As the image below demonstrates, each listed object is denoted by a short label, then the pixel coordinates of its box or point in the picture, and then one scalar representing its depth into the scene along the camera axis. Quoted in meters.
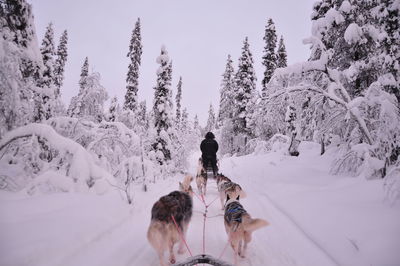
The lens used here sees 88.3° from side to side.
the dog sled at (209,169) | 9.69
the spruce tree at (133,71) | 18.36
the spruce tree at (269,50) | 22.27
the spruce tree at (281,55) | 23.57
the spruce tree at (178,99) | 36.19
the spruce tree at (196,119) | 64.57
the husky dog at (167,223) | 3.14
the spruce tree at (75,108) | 12.67
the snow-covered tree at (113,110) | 16.20
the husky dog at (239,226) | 3.13
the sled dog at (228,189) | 5.77
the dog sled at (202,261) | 2.29
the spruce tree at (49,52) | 15.83
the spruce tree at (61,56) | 25.45
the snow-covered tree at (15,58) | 3.68
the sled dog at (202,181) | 8.66
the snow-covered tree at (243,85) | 23.96
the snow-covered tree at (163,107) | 15.10
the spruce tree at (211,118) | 60.51
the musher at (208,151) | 9.77
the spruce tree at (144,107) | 48.94
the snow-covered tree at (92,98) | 12.15
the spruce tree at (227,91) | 30.42
